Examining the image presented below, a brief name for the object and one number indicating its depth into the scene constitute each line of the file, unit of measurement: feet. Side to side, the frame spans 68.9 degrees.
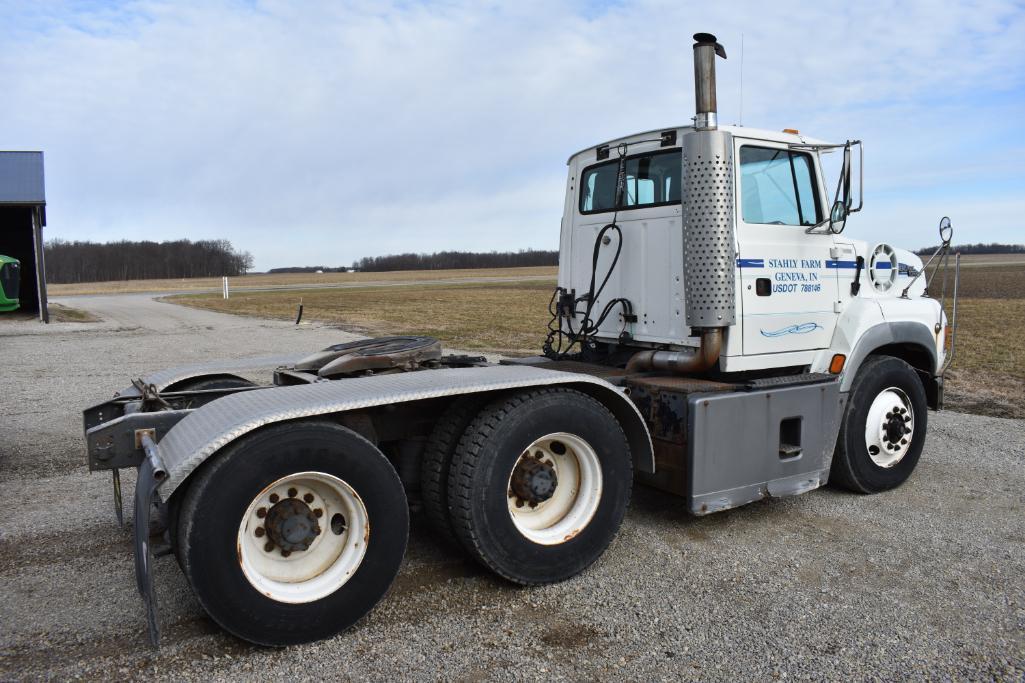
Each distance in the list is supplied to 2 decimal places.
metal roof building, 76.43
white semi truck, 11.02
